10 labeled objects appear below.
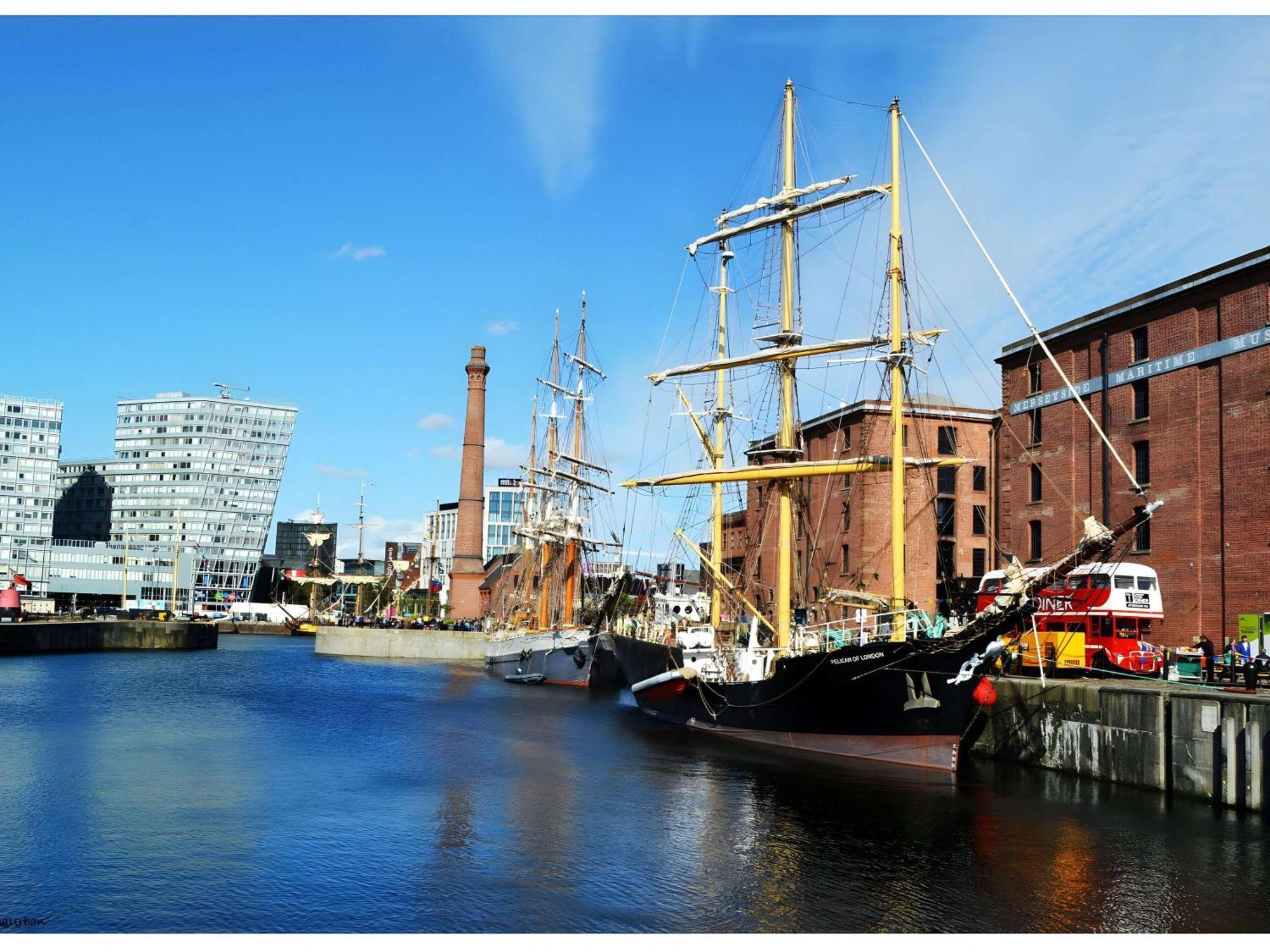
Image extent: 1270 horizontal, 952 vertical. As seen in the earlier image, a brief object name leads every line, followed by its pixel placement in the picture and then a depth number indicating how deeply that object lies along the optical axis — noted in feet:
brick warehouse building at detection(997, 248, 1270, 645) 128.57
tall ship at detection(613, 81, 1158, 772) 103.35
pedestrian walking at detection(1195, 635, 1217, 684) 103.96
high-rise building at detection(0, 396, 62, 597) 566.77
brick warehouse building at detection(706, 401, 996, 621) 218.79
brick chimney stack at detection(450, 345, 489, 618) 357.61
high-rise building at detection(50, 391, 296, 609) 642.22
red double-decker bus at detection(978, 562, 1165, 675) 123.13
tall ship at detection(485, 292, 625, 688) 229.45
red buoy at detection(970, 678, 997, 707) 103.04
